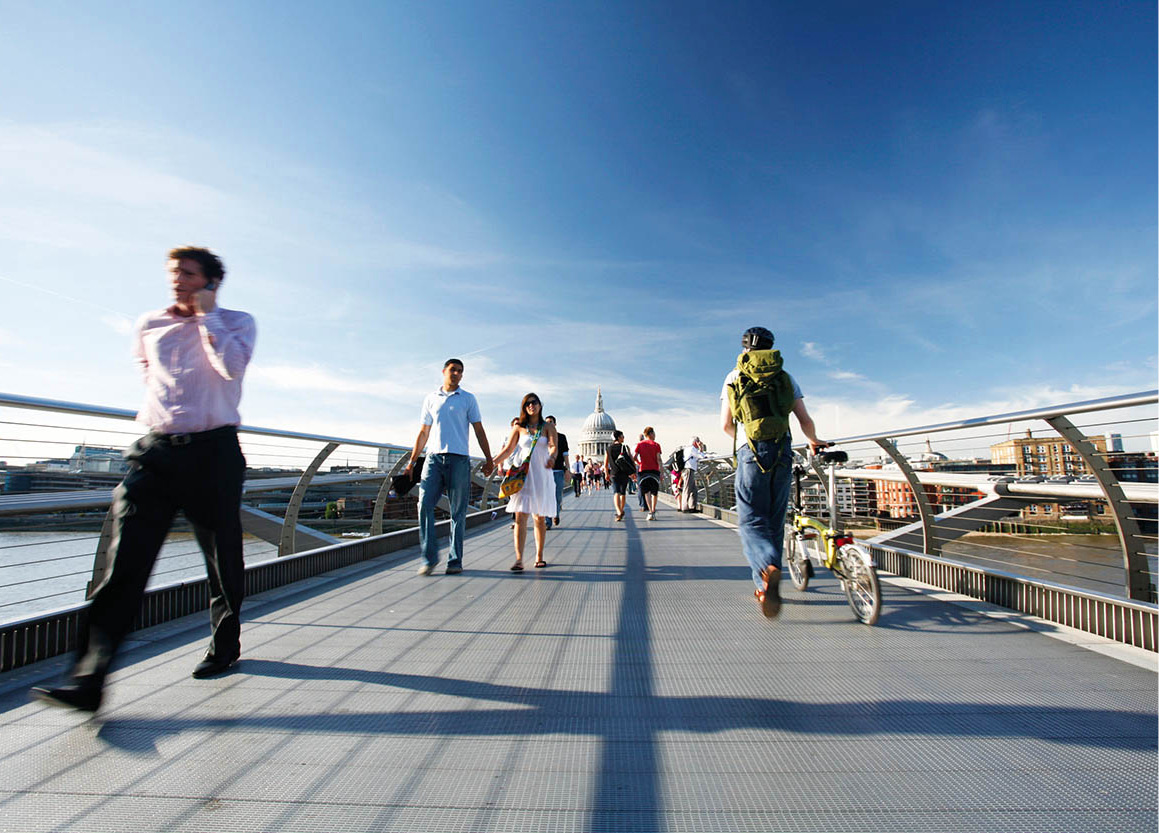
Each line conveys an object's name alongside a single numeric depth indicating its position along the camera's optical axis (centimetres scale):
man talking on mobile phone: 198
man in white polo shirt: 464
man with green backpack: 330
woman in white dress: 513
